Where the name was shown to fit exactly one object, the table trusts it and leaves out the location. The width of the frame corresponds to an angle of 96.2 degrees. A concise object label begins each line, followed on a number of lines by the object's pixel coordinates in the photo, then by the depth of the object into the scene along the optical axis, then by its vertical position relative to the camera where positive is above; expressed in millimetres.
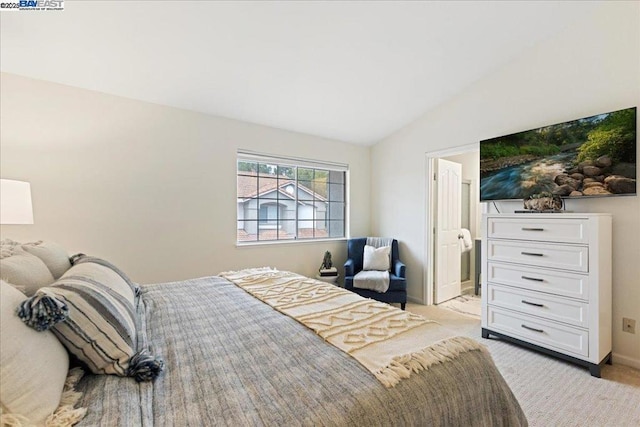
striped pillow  839 -382
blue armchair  3559 -827
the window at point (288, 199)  3730 +214
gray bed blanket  785 -544
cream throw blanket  1026 -520
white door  3943 -233
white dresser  2197 -595
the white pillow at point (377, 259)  3924 -625
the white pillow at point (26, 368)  673 -398
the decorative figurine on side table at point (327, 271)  3992 -806
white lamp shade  1930 +79
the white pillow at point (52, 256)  1350 -208
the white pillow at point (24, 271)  1015 -213
